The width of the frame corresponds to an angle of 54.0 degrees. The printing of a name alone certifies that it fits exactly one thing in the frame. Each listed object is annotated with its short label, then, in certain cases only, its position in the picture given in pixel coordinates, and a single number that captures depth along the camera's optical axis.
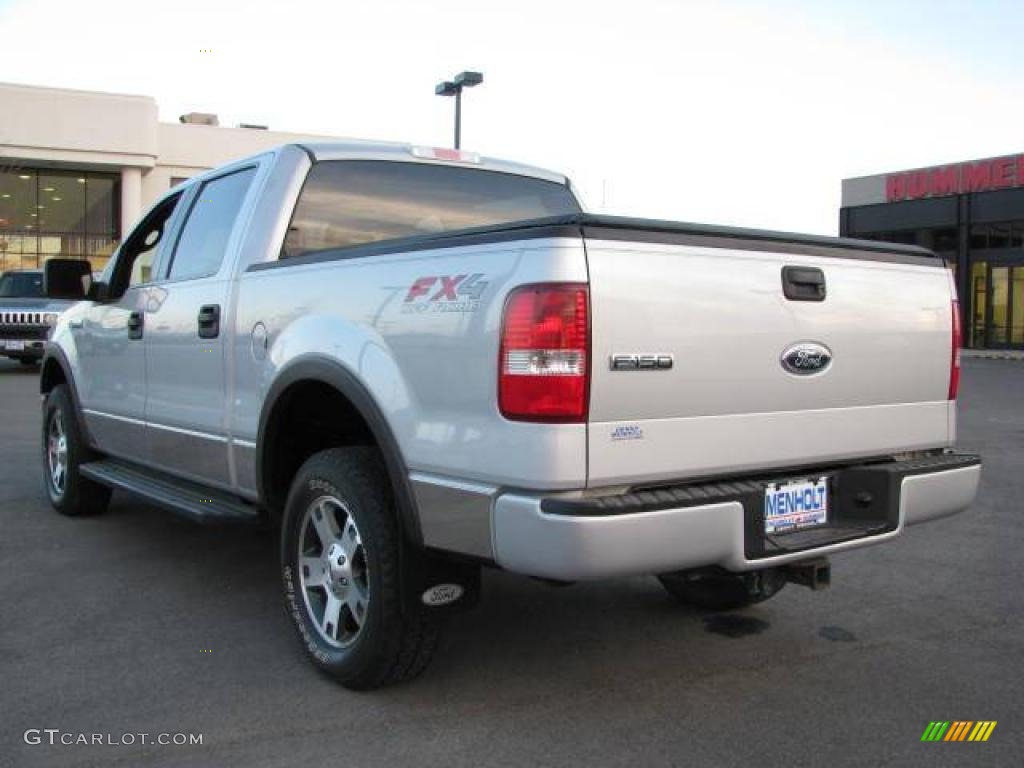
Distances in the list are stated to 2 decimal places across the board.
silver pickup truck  2.88
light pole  19.69
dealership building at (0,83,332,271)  31.20
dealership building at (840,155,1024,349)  30.42
